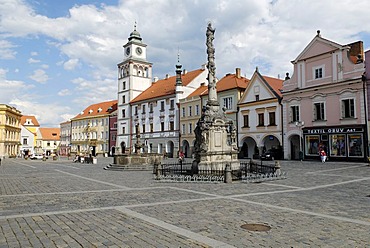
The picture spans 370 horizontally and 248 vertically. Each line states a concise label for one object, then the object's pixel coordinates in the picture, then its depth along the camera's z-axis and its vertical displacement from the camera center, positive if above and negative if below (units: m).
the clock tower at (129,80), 66.56 +14.02
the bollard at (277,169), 18.33 -1.44
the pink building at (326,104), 30.52 +4.34
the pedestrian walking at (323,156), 31.09 -1.13
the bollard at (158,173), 17.53 -1.57
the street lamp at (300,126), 35.04 +2.08
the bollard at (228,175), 15.86 -1.52
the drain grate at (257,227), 6.98 -1.87
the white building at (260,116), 38.69 +3.69
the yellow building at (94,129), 74.88 +4.19
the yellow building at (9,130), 71.56 +3.72
